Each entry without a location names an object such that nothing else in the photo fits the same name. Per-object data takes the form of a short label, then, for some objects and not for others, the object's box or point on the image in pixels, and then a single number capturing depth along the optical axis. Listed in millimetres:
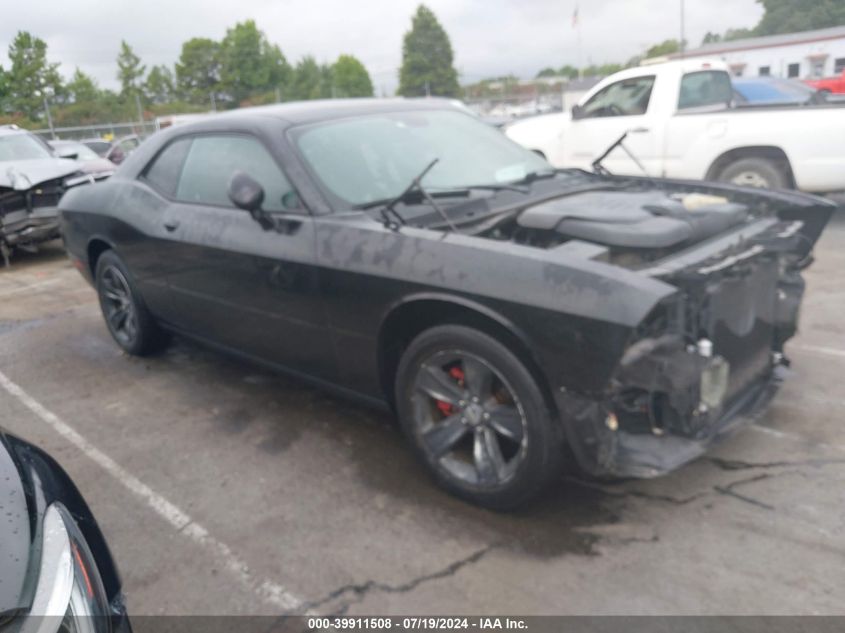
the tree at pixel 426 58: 64812
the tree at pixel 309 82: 63312
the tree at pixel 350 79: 67625
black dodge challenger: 2609
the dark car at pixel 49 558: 1565
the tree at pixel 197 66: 63312
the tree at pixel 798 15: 55125
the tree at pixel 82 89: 43606
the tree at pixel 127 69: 51281
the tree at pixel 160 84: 59188
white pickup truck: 7457
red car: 16188
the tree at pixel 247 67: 61497
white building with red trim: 41844
